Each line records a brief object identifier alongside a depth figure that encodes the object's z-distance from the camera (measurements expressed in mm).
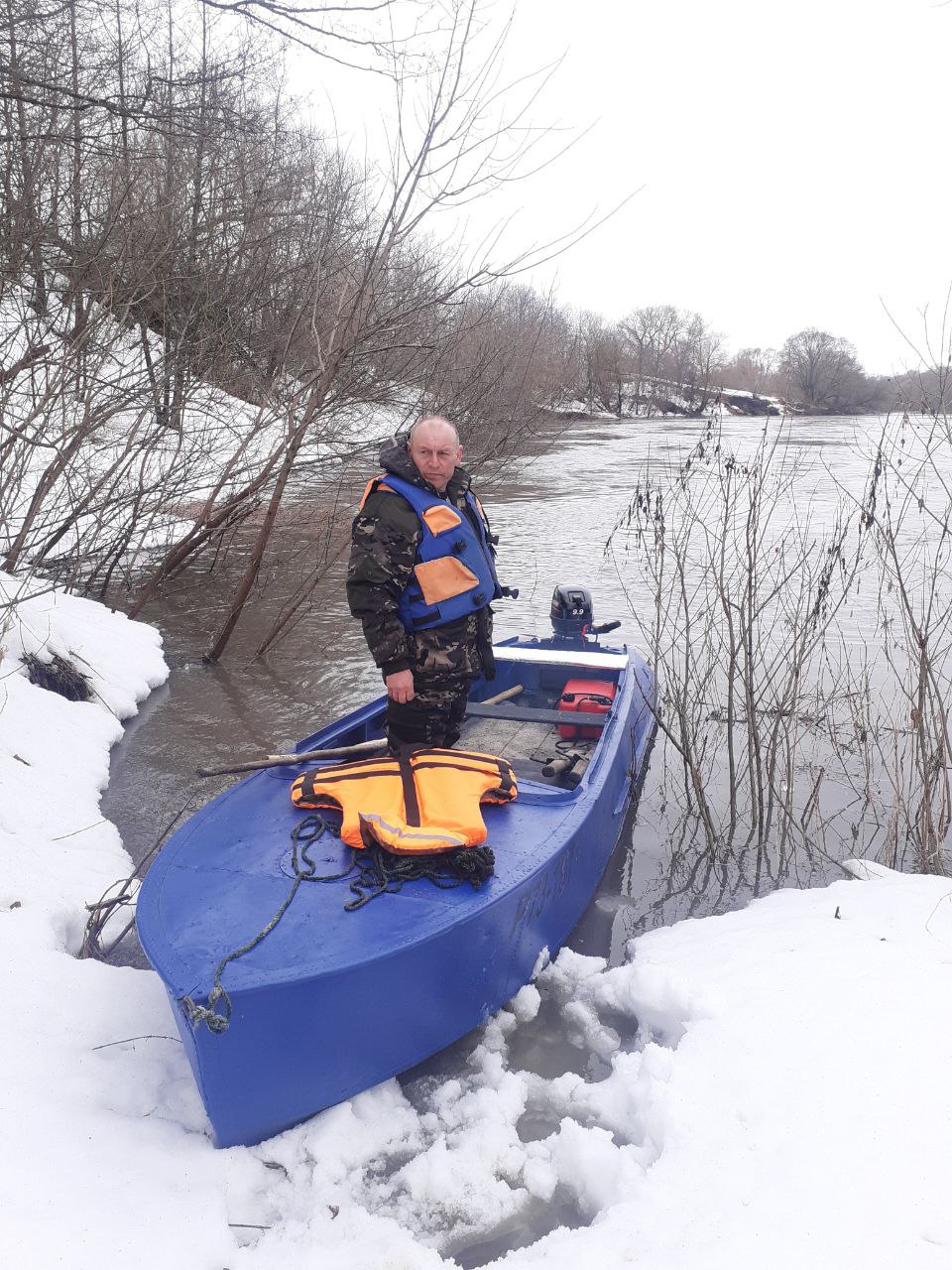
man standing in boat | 3340
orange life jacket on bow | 3061
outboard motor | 6246
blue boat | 2404
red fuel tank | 5270
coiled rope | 2887
